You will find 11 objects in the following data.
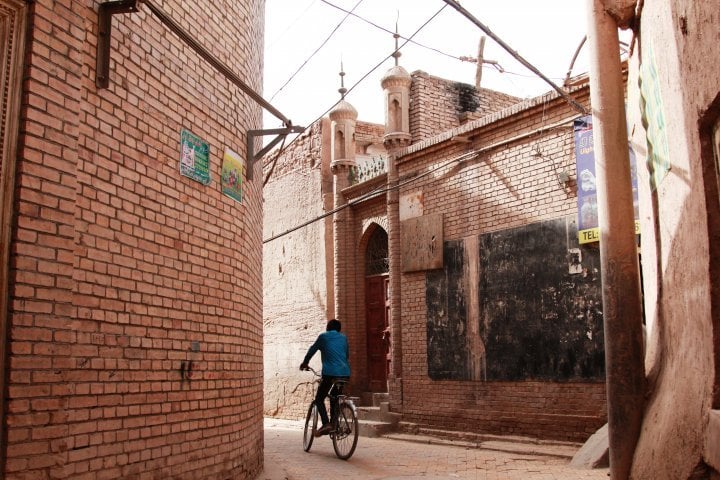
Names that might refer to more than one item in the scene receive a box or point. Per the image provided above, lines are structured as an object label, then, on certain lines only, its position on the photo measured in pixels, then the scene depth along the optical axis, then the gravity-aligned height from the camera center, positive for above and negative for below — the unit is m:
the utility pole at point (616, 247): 5.57 +0.81
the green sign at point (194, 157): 5.57 +1.56
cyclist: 8.96 -0.18
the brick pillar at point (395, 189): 12.63 +2.93
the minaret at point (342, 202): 15.05 +3.28
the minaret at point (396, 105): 13.37 +4.65
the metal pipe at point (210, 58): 4.91 +2.32
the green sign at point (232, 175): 6.23 +1.57
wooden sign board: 11.97 +1.81
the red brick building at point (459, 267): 9.84 +1.34
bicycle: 8.57 -0.91
